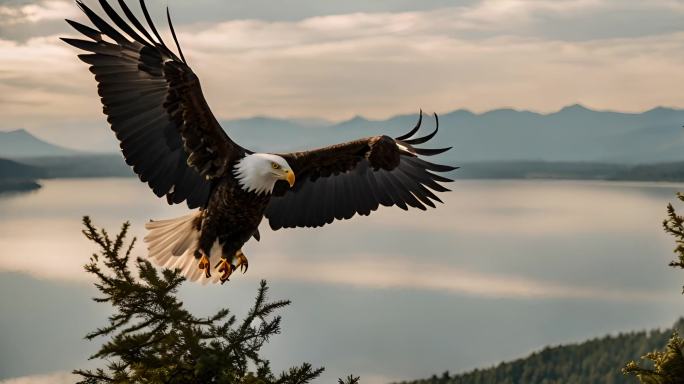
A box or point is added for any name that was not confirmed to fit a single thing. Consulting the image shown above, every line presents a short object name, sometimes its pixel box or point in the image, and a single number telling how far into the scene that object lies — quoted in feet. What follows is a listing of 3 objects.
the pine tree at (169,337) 23.99
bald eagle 36.40
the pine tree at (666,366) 30.55
